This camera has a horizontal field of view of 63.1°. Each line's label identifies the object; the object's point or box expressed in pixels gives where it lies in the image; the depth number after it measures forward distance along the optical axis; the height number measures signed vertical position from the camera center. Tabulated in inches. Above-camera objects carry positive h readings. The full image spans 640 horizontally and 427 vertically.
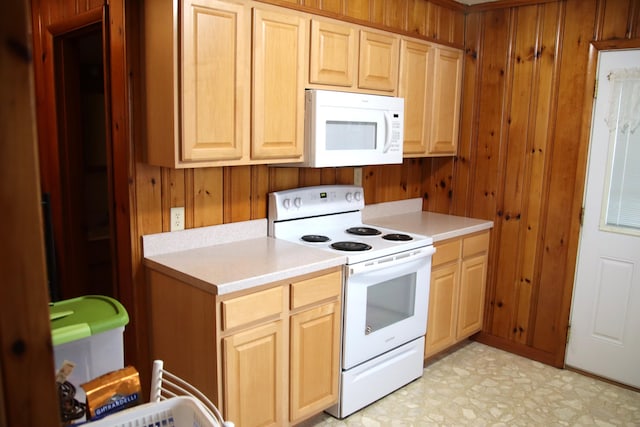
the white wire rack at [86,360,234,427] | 47.2 -26.3
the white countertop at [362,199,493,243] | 129.8 -21.9
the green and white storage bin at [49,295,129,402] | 52.3 -21.6
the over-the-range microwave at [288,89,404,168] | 105.1 +1.9
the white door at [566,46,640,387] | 120.2 -21.2
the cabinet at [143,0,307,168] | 85.2 +8.9
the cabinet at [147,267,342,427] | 84.5 -36.1
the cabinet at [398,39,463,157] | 127.6 +11.3
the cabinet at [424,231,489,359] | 128.6 -38.6
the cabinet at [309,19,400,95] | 105.5 +16.9
